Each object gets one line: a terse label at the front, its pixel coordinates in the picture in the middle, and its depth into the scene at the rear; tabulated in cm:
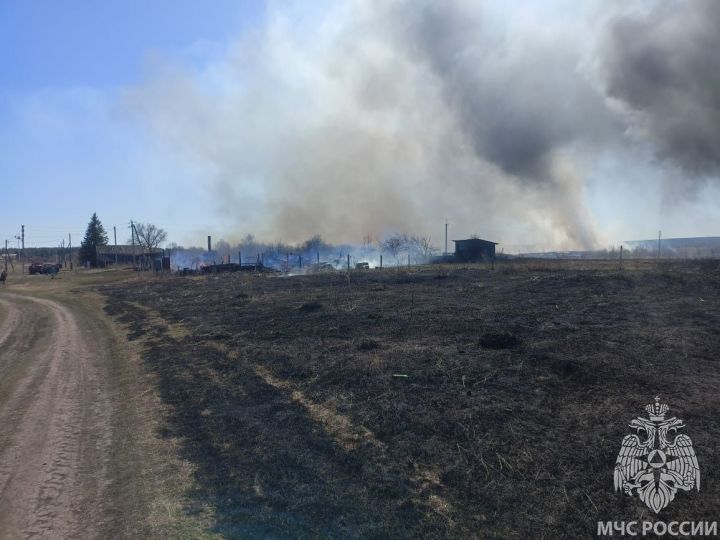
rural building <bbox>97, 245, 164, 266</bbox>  8325
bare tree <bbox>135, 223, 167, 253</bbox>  7658
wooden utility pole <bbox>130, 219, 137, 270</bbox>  7882
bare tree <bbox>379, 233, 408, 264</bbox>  7566
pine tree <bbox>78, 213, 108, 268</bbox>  8375
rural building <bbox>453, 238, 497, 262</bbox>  6475
